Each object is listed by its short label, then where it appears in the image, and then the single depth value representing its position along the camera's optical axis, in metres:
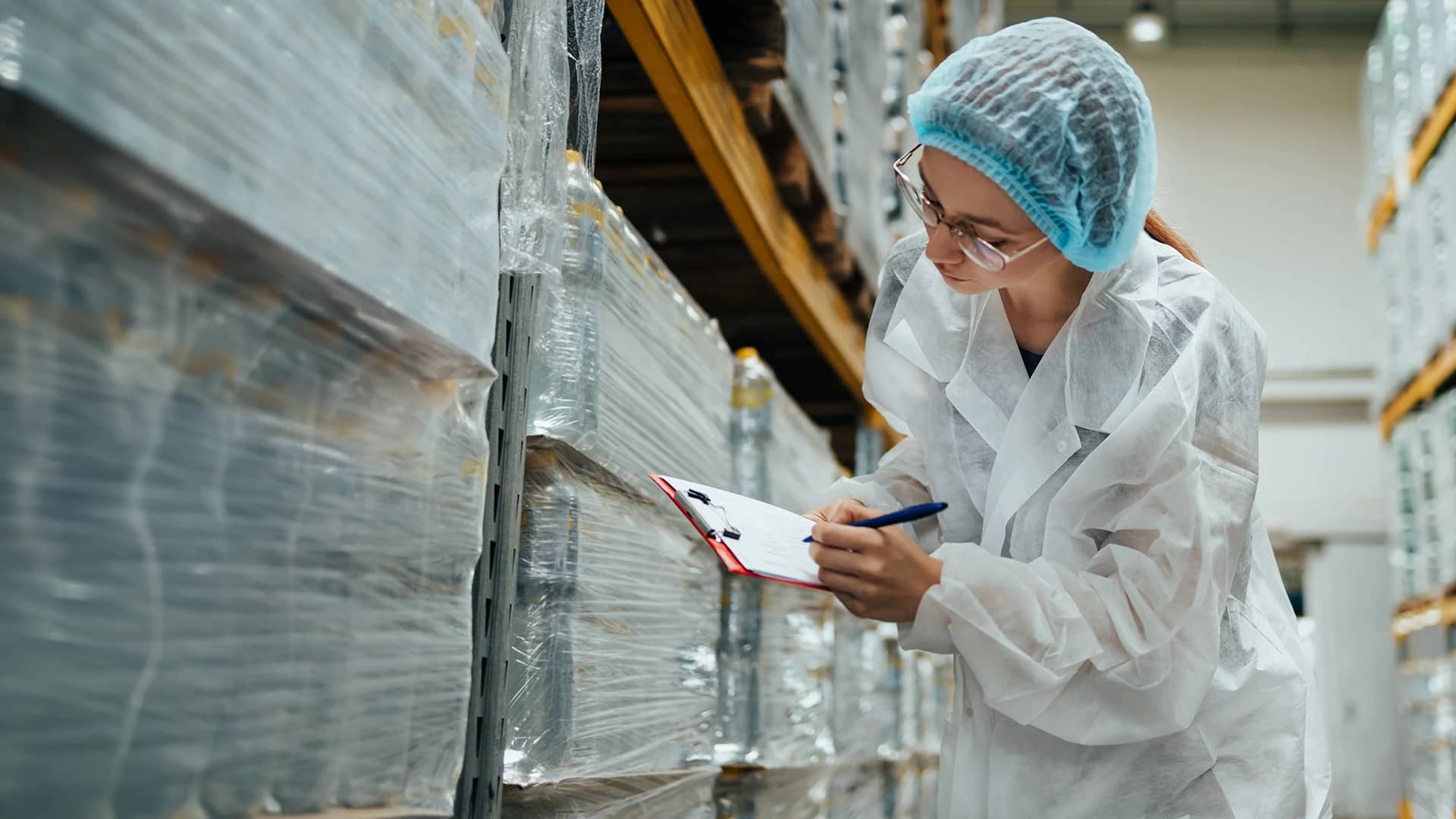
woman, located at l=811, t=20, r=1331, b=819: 1.56
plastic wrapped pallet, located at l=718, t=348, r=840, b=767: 2.99
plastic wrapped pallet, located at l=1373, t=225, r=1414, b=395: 7.68
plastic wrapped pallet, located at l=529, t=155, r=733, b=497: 1.83
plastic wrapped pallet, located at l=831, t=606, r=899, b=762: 4.07
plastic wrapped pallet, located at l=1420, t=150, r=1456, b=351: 6.20
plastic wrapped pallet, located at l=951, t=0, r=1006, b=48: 6.47
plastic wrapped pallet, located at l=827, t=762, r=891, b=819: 2.89
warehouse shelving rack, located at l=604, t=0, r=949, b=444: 2.39
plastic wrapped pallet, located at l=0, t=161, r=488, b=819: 0.75
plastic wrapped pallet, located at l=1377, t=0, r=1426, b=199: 7.22
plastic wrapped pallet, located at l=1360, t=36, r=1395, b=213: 8.42
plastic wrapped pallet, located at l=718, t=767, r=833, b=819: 2.51
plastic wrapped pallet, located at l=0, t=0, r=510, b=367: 0.75
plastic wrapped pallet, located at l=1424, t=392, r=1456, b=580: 6.38
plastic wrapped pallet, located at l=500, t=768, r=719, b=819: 1.91
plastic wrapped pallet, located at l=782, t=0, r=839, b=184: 3.06
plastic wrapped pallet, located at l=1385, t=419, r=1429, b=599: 7.73
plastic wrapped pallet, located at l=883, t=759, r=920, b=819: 3.26
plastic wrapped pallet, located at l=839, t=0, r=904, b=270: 4.00
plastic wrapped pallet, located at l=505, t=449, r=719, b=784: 1.78
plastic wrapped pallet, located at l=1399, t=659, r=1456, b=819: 6.58
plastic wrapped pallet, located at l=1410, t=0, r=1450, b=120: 6.35
